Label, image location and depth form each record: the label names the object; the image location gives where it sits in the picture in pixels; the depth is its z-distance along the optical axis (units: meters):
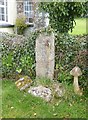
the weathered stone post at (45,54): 2.20
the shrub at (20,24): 4.36
